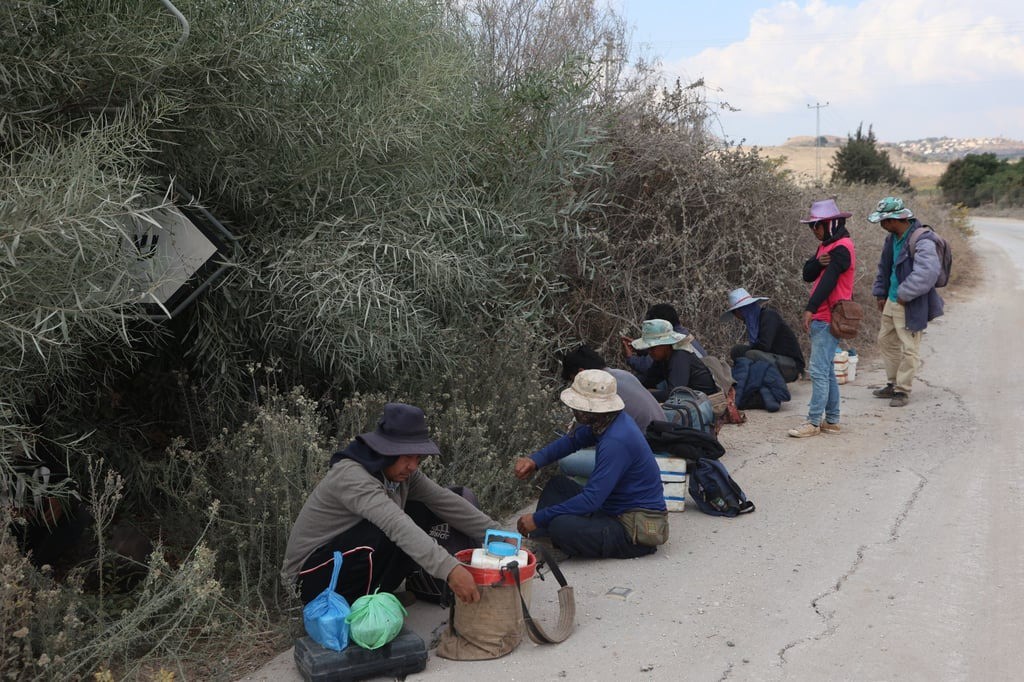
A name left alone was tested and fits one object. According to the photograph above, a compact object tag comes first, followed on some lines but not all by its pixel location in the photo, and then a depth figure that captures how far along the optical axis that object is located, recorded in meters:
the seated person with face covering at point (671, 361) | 7.30
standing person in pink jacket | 7.92
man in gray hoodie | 4.12
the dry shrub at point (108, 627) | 3.73
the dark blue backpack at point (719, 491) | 6.10
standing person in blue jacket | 8.75
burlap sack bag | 4.20
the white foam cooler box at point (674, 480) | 6.04
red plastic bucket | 4.20
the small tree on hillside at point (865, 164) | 29.64
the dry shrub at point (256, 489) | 4.86
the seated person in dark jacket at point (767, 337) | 9.40
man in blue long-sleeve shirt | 5.18
